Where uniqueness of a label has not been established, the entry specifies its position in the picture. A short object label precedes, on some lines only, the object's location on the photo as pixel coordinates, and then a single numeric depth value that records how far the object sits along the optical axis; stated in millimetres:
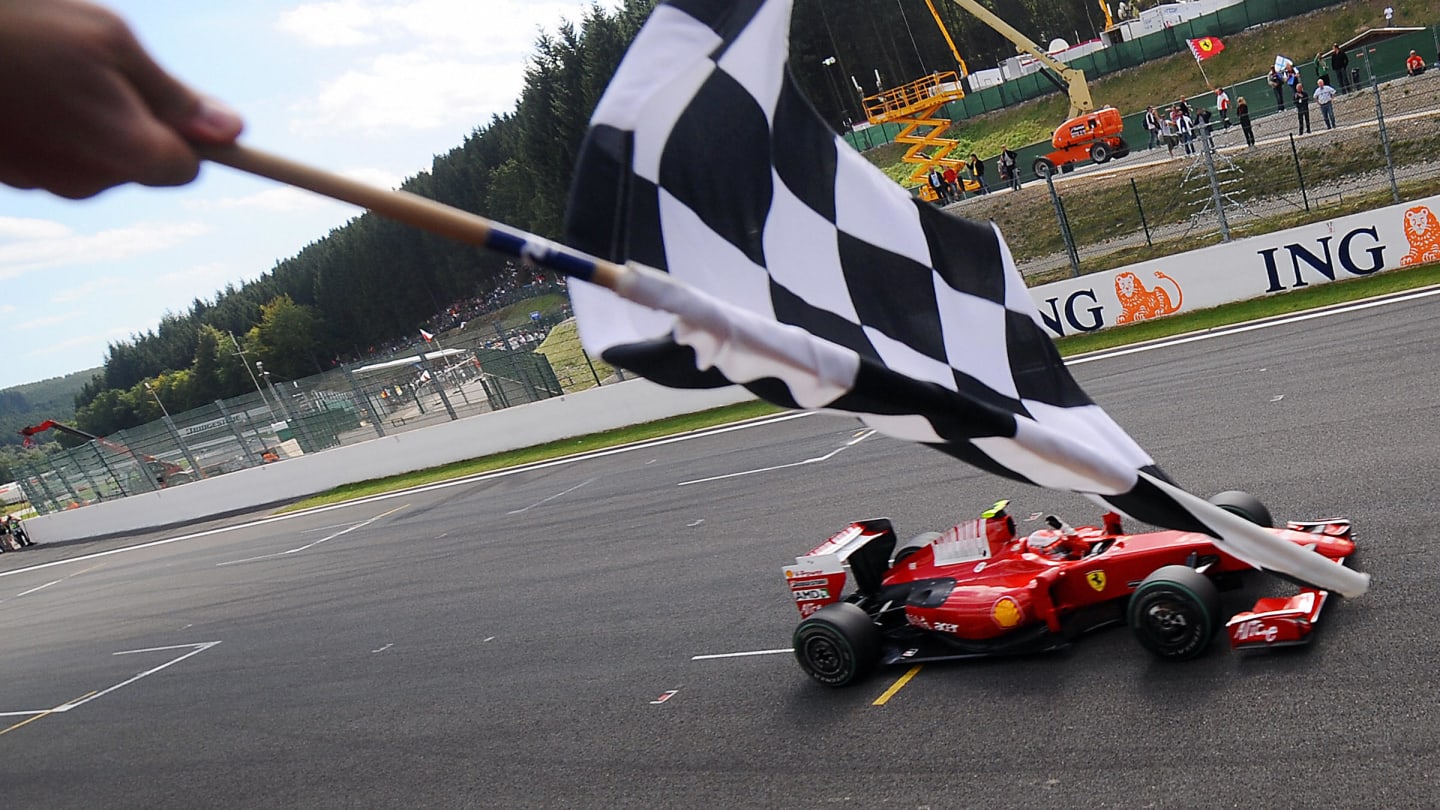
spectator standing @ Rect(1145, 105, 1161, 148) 30547
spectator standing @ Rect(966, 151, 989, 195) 32594
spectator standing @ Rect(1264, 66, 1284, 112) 28094
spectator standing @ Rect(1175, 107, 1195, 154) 25609
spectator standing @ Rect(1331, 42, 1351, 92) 26938
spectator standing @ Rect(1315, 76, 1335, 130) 23236
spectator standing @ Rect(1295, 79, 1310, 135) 23797
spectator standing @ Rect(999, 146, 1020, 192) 30906
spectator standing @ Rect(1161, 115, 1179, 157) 26547
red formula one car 6059
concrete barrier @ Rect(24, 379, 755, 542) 22500
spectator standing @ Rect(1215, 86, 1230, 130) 28062
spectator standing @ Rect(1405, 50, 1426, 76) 27750
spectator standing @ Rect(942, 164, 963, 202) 32750
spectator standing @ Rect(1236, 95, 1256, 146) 23594
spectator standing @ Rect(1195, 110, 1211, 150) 16625
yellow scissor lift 35625
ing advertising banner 14836
